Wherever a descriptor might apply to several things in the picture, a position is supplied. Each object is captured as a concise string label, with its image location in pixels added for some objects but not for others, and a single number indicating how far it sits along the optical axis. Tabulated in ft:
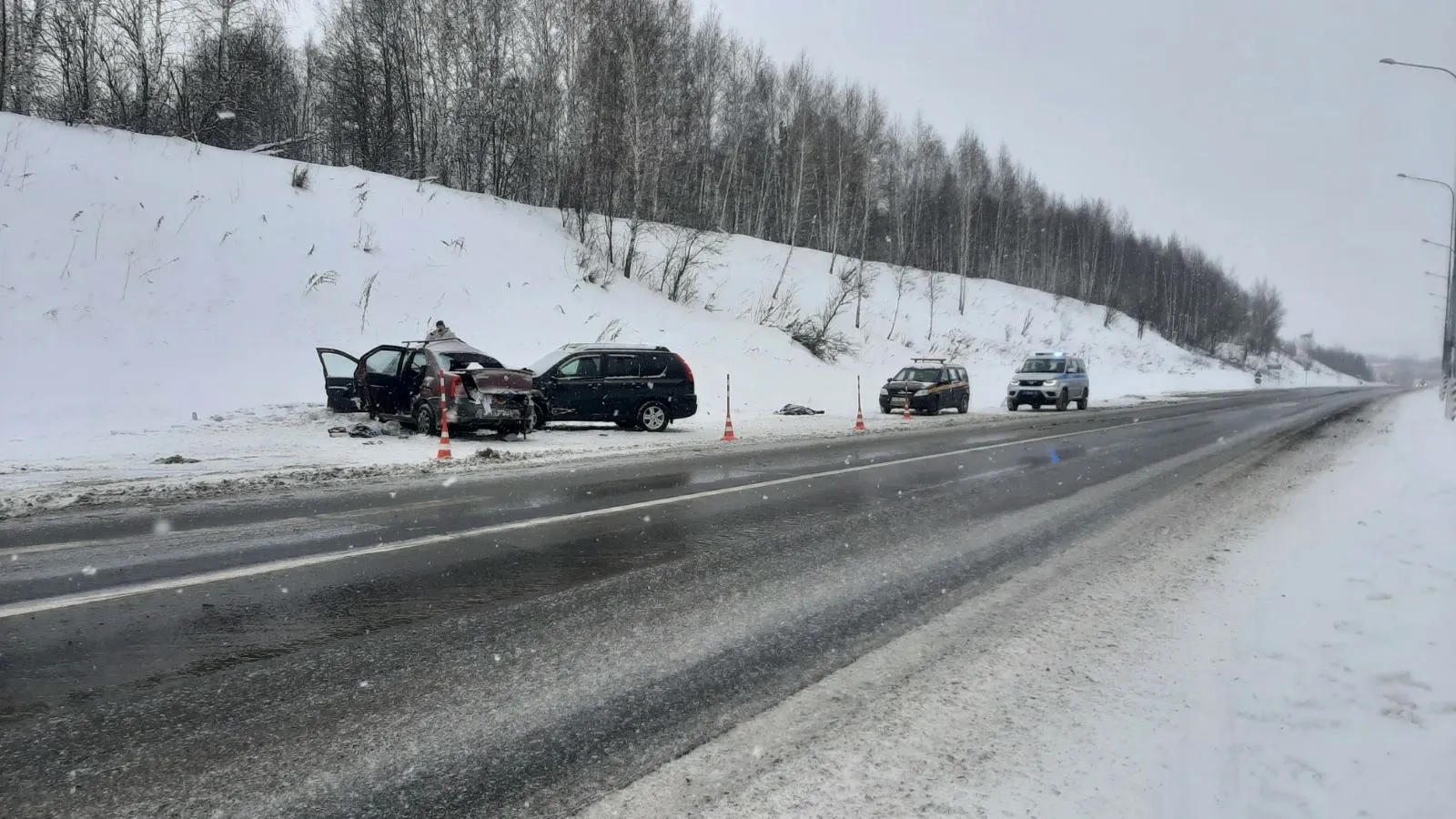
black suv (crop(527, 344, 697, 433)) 53.83
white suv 88.89
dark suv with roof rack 80.43
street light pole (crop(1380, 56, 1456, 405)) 100.27
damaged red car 45.44
